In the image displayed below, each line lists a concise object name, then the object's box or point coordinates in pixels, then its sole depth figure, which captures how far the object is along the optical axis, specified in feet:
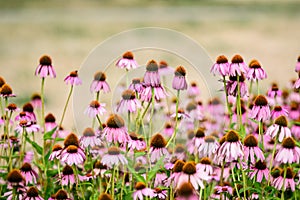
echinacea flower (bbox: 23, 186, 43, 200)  13.03
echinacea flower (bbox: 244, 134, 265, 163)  12.65
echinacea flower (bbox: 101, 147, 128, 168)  11.70
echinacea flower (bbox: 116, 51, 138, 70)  14.50
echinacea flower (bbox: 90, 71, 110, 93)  14.81
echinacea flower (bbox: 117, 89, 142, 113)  13.01
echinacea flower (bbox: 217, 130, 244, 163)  11.61
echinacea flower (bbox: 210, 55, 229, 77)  13.25
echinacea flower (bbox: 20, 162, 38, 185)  14.48
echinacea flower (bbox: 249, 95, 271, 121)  12.90
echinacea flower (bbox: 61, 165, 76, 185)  13.81
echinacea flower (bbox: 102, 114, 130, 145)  11.90
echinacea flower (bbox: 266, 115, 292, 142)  12.82
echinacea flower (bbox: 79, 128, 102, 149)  12.93
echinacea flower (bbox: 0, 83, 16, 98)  14.61
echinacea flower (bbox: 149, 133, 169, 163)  12.75
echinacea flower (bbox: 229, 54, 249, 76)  13.30
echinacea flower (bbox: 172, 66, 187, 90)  13.17
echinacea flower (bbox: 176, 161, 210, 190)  10.50
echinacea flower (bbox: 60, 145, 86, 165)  11.99
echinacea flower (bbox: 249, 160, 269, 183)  13.34
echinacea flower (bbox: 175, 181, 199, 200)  8.03
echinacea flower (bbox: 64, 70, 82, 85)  15.88
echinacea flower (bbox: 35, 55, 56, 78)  15.62
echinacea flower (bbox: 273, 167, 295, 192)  13.15
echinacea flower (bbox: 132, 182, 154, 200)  11.81
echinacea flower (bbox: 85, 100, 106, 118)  13.57
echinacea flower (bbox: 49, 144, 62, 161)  13.50
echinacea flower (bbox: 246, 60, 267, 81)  13.91
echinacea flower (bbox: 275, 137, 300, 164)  12.53
